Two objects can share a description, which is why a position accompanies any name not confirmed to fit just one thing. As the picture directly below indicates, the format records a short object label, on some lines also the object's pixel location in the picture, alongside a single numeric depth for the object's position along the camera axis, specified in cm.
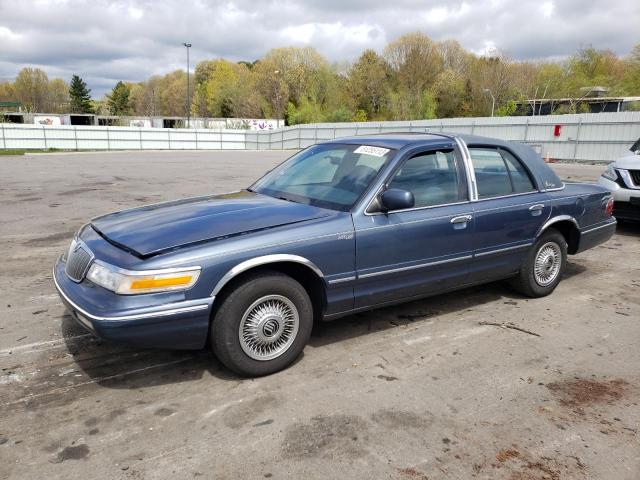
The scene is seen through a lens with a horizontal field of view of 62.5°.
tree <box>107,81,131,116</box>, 11031
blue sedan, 325
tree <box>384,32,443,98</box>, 6625
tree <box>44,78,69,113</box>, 10188
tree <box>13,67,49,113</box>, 9888
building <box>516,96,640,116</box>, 4316
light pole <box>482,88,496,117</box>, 5572
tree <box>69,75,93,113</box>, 10400
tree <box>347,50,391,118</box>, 6688
